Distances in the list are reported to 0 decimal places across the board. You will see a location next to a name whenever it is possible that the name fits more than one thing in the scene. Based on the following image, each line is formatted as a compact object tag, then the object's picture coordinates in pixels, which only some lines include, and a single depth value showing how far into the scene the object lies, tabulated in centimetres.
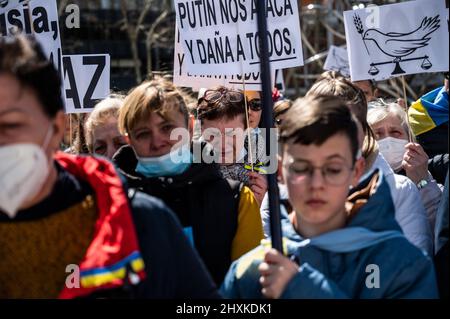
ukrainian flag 911
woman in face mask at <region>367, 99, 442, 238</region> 837
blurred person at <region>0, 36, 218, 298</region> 426
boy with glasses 496
